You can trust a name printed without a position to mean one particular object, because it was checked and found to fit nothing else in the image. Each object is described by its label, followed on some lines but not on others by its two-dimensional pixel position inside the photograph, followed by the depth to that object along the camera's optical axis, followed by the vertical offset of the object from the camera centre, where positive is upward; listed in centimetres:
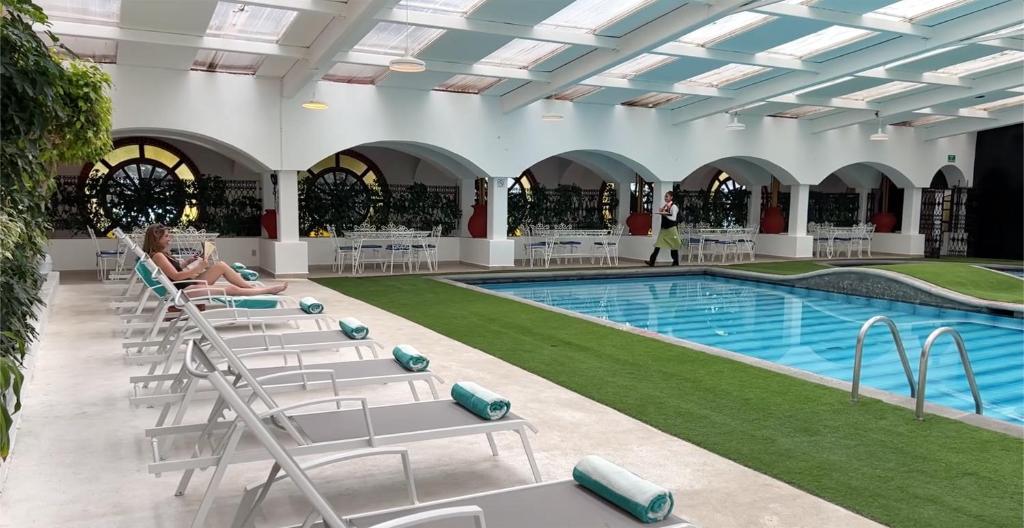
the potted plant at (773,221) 2038 -40
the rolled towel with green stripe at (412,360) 468 -100
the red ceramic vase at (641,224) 1839 -48
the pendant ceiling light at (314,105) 1180 +150
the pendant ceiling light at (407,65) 948 +175
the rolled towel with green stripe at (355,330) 567 -98
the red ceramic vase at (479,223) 1647 -46
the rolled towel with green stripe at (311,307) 698 -100
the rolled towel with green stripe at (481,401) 365 -99
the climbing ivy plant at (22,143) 377 +28
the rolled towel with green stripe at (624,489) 257 -102
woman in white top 1622 -69
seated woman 764 -78
